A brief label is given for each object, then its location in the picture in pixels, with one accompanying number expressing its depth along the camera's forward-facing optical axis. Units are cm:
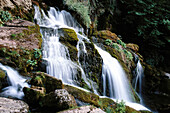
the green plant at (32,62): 403
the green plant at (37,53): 431
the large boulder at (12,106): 201
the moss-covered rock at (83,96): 345
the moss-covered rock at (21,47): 369
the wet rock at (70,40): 567
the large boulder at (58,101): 252
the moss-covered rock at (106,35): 1005
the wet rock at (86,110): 240
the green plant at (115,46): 896
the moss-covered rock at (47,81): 314
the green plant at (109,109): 372
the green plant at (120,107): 408
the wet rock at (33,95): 272
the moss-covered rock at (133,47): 1076
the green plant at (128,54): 890
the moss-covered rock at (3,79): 291
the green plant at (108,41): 925
